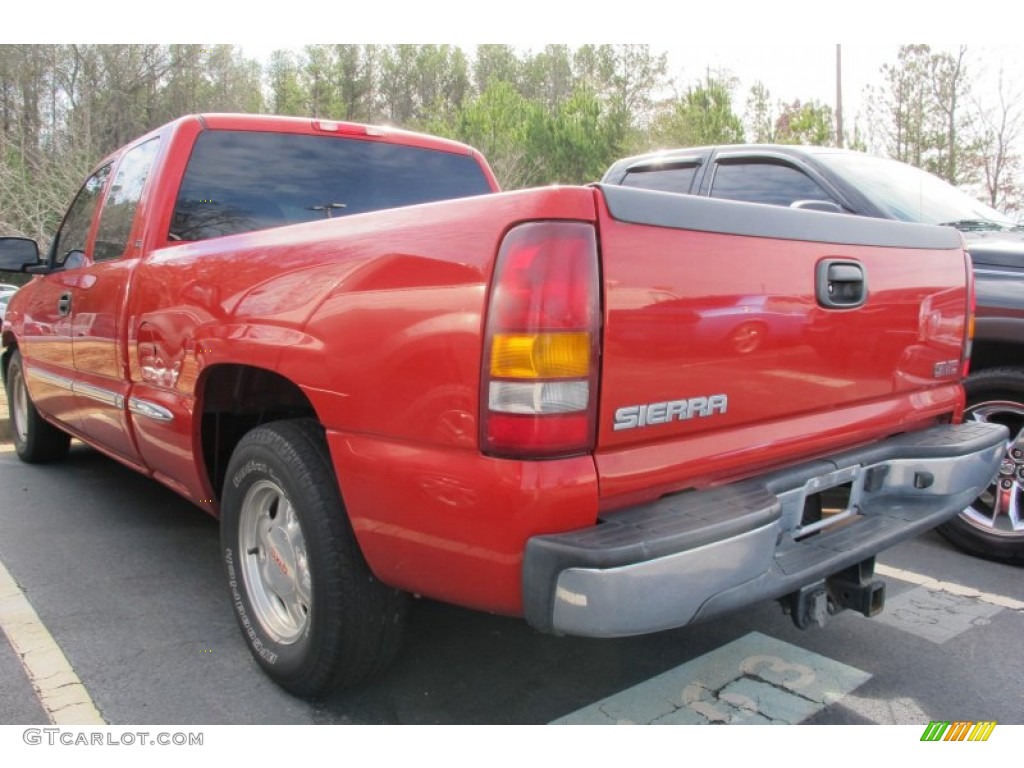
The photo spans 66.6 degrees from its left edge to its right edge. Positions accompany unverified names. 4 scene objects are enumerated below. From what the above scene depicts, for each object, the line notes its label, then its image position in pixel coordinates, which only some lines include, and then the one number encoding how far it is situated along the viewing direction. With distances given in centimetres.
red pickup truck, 174
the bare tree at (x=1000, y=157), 1792
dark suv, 368
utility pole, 1889
